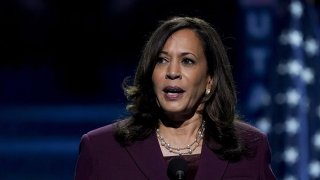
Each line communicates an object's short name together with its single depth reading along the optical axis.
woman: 6.79
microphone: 6.63
